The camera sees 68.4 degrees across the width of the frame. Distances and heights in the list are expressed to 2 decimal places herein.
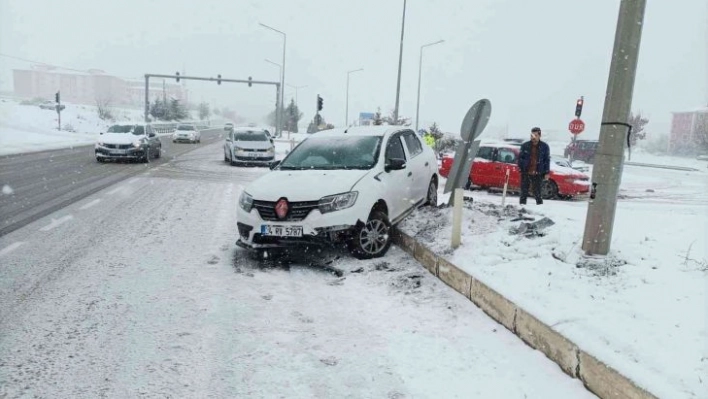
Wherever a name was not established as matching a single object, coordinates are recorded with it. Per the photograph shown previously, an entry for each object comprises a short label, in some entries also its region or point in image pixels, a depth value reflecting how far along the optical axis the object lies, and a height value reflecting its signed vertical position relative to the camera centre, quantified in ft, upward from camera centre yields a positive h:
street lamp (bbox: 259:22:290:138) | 130.79 +14.72
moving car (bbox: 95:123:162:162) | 61.77 -4.16
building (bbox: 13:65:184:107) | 504.84 +19.94
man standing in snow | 32.30 -1.58
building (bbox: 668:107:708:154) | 177.45 +6.33
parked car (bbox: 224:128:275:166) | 67.77 -3.99
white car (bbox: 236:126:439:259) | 20.15 -2.99
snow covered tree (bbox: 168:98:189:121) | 286.87 +0.78
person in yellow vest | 77.78 -1.64
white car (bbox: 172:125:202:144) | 129.08 -5.58
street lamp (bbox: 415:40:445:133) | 111.38 +15.06
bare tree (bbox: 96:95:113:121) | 215.63 -2.96
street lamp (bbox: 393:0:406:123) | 78.25 +9.81
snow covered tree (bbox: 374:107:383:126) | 146.89 +3.32
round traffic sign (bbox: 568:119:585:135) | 74.34 +1.80
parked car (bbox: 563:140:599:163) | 128.26 -2.67
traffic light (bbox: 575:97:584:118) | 79.89 +4.84
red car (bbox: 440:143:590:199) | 46.65 -3.57
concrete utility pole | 16.21 +0.44
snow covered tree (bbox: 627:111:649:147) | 185.78 +6.02
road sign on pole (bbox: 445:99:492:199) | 21.81 -0.45
